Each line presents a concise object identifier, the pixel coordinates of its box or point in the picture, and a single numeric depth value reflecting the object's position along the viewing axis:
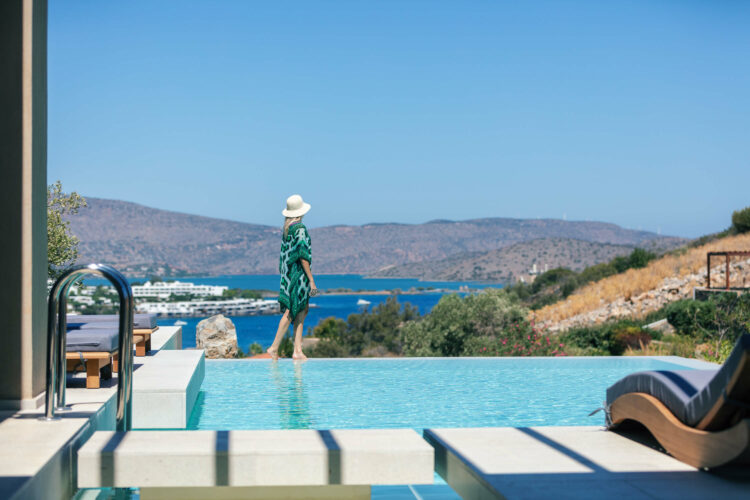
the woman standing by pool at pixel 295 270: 9.17
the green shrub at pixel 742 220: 32.72
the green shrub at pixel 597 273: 36.09
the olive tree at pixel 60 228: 13.23
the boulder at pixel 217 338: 11.87
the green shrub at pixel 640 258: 34.28
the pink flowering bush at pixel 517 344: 11.75
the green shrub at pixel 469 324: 13.21
